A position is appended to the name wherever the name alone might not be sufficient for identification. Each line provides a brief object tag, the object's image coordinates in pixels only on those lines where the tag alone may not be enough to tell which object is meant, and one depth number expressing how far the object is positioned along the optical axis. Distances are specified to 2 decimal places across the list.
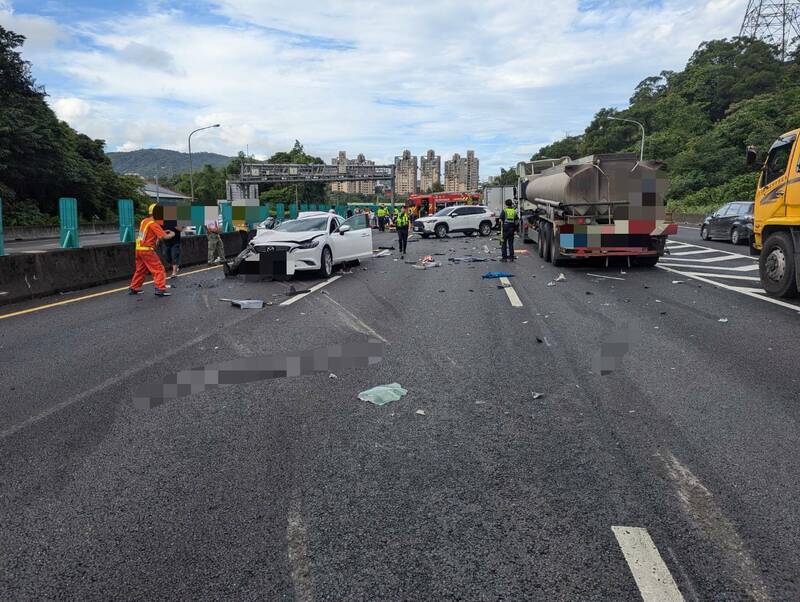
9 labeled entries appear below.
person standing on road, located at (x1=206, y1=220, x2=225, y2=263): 17.89
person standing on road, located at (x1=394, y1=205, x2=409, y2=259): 21.83
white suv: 34.22
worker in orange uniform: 11.28
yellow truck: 9.64
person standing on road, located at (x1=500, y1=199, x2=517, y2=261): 17.33
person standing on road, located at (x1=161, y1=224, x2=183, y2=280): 14.96
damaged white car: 13.87
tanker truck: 14.74
